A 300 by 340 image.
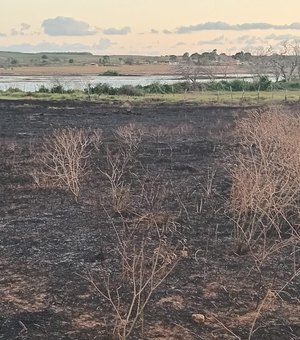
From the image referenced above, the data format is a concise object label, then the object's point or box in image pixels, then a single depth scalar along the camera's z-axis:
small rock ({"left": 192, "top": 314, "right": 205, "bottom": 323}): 7.82
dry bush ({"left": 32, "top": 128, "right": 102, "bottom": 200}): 14.42
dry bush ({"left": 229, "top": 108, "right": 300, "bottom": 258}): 10.37
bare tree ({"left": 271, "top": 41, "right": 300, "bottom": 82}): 104.28
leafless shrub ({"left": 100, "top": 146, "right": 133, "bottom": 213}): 12.71
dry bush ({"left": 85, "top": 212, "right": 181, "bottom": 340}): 7.58
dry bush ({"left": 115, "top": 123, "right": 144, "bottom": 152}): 22.77
